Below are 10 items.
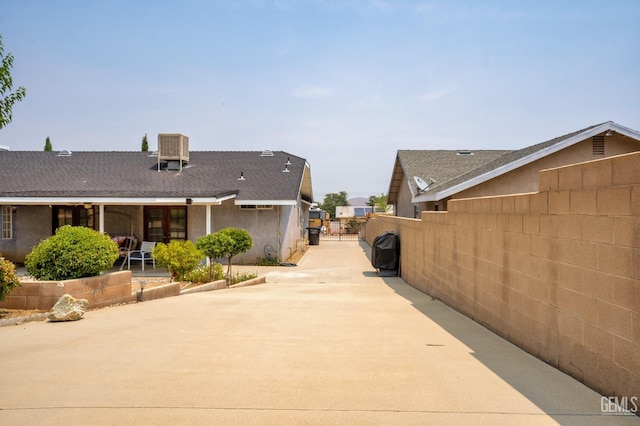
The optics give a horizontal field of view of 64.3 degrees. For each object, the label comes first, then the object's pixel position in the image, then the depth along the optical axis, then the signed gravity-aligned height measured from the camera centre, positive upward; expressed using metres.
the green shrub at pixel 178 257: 14.17 -1.04
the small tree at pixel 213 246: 15.48 -0.79
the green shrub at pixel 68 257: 9.30 -0.67
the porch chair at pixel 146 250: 18.77 -1.14
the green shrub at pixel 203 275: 15.17 -1.64
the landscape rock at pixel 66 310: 8.27 -1.45
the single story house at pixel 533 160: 16.73 +1.95
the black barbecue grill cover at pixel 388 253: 18.56 -1.25
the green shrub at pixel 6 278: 7.91 -0.89
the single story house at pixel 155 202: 20.95 +0.88
